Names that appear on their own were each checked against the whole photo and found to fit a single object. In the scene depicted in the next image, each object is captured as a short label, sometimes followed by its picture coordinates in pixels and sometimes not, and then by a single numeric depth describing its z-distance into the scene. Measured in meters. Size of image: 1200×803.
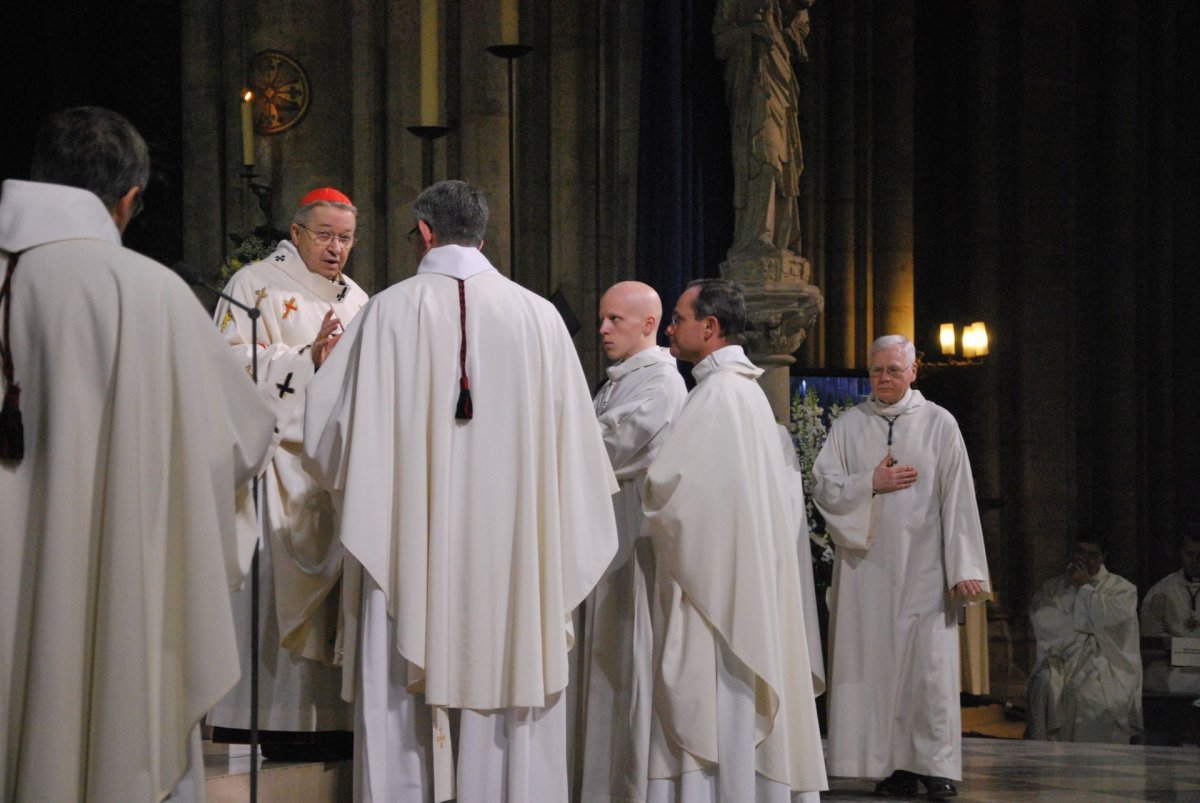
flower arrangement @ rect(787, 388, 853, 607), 8.72
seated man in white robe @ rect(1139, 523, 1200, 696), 10.82
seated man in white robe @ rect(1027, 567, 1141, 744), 10.19
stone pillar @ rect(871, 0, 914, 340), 14.39
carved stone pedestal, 10.34
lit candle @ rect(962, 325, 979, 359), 13.02
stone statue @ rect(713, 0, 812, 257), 10.06
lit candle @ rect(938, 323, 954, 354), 13.07
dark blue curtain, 8.98
